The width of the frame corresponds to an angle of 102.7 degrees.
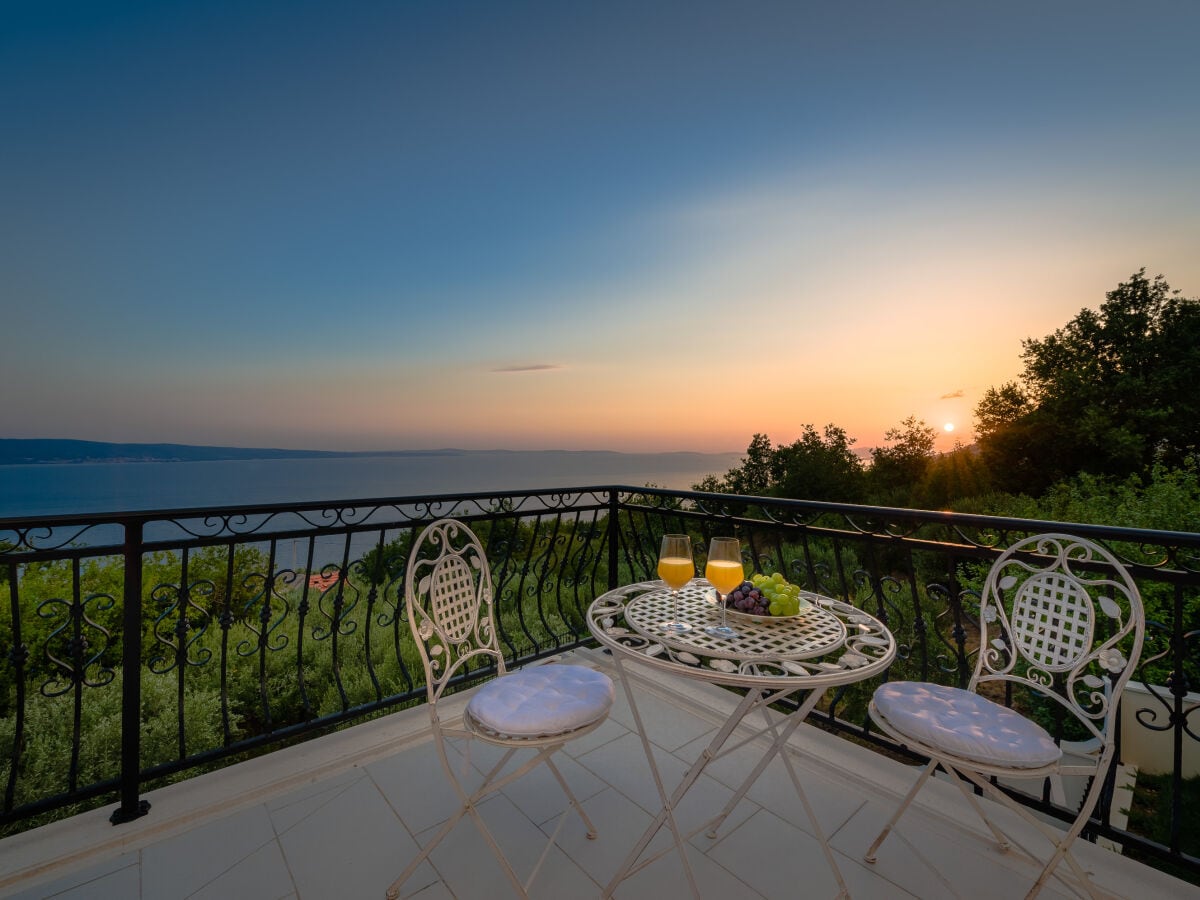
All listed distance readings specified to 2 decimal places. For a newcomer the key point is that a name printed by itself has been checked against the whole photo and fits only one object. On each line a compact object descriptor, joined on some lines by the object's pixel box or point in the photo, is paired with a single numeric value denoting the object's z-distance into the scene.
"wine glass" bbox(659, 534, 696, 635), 1.56
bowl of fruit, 1.50
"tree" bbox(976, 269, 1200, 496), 13.34
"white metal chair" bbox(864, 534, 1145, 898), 1.28
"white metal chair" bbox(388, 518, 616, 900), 1.43
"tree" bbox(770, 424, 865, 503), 15.66
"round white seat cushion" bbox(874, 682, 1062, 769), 1.29
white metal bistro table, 1.25
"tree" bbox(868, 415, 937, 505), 16.30
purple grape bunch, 1.53
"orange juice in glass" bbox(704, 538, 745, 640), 1.49
